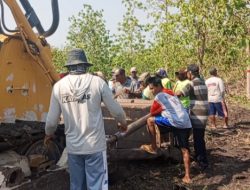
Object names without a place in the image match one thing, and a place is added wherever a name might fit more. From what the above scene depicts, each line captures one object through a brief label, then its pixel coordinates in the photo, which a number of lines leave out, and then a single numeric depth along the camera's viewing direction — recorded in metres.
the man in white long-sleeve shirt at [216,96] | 7.79
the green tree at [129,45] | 13.00
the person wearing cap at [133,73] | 6.90
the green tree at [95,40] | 12.91
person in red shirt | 4.27
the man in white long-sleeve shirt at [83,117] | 2.96
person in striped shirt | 4.82
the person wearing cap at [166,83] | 5.93
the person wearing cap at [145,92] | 5.71
